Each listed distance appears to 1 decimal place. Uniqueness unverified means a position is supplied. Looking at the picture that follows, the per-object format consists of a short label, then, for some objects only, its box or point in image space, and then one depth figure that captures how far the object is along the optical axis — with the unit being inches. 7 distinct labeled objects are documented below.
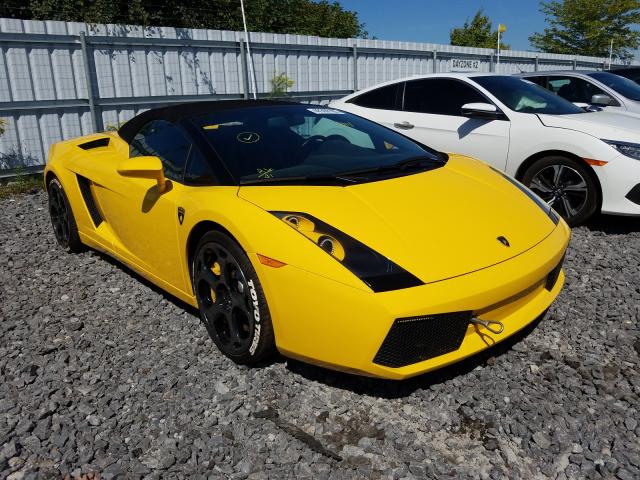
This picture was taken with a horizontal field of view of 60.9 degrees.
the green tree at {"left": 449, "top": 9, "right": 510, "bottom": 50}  1449.3
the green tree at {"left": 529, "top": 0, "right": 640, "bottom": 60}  1121.4
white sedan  175.5
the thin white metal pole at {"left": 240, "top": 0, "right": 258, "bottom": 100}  375.7
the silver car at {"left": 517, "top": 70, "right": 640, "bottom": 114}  273.4
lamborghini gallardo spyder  85.3
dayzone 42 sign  532.7
